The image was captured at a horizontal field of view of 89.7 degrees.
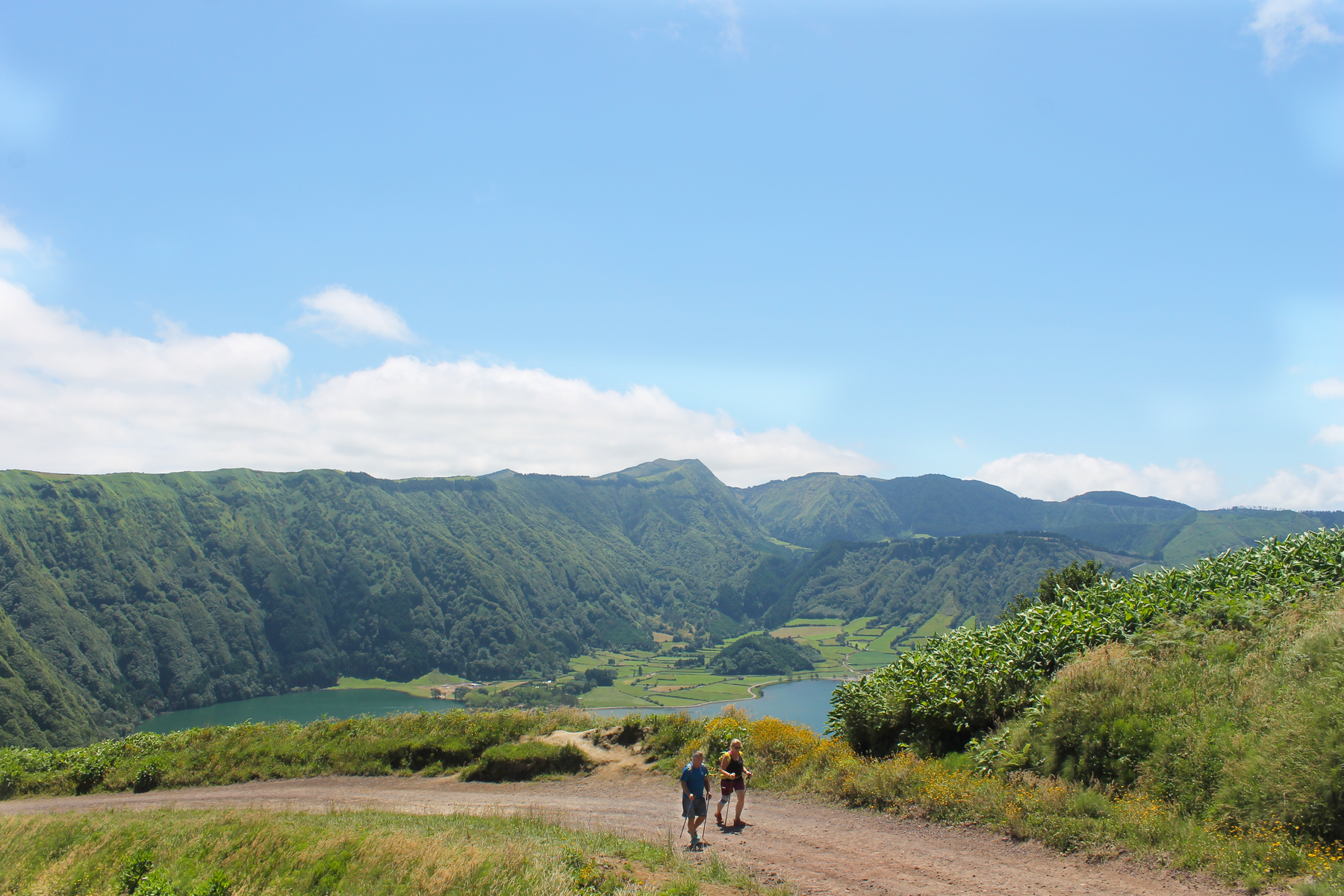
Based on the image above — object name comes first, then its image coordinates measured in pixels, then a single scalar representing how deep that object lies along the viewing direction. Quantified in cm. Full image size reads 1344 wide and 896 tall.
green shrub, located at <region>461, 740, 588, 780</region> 1955
